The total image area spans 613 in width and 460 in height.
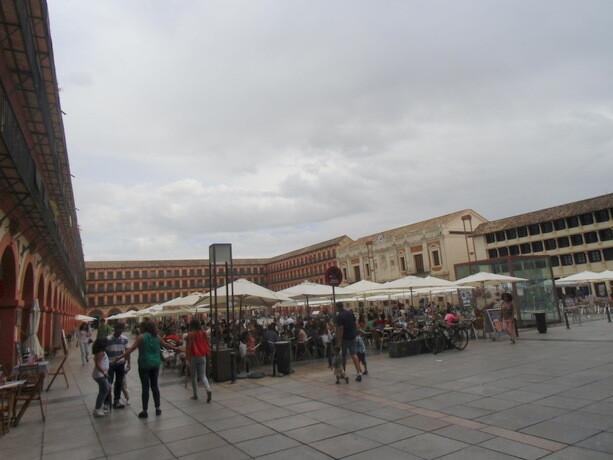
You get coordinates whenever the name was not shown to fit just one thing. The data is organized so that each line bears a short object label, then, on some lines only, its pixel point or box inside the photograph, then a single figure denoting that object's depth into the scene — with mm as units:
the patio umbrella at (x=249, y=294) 12391
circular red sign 8977
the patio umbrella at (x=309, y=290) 14867
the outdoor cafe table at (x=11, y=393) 5812
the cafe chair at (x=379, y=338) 13016
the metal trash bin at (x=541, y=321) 14281
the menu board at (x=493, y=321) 13266
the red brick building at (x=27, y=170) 7277
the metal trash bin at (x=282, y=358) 9789
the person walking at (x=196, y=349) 7469
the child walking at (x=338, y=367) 8093
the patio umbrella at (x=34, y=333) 11338
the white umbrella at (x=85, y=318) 23097
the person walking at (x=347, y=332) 8219
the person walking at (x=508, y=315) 12398
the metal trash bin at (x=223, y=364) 9305
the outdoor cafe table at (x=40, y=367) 7715
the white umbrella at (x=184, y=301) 17258
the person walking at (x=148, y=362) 6430
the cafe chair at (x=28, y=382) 6227
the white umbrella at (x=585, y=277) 20859
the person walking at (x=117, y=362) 7227
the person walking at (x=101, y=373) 6632
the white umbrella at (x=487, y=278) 15000
